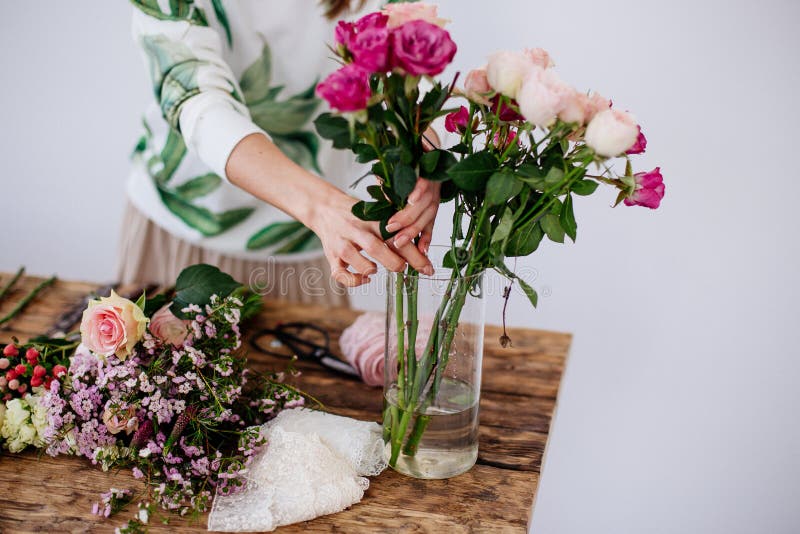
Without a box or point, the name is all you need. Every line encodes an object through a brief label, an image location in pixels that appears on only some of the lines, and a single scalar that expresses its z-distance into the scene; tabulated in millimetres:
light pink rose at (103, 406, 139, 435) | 930
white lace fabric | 875
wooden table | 882
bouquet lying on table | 924
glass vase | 905
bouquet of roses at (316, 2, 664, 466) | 705
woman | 954
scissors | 1264
